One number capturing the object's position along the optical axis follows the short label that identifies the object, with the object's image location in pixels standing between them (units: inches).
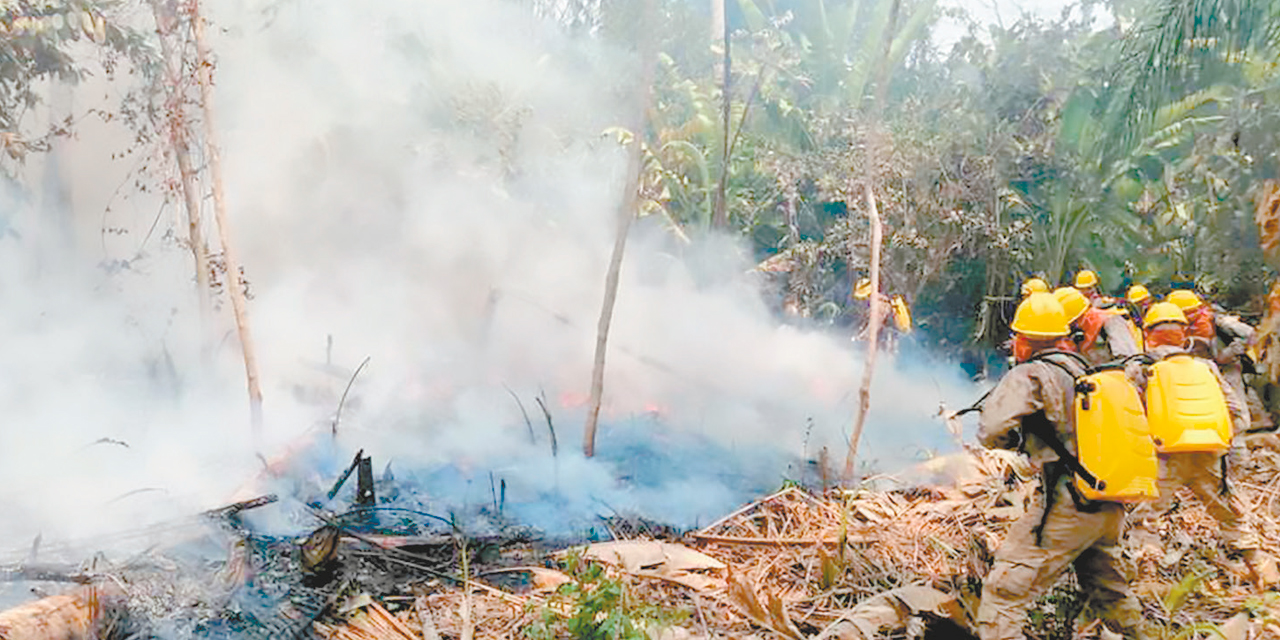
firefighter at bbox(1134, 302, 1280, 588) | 177.5
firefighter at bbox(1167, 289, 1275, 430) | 280.7
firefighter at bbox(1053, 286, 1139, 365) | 236.0
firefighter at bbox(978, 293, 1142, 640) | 136.7
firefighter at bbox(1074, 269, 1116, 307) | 299.6
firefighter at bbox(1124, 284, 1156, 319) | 316.2
